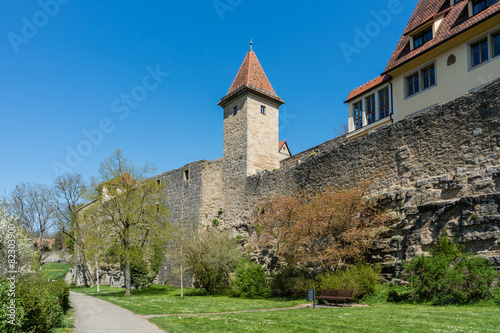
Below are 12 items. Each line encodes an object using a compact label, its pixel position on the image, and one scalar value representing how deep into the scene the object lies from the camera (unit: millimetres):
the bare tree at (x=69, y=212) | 37875
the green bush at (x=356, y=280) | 13258
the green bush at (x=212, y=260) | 20375
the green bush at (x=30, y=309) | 6930
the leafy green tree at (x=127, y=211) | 23469
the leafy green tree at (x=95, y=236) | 23484
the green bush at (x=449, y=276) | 10352
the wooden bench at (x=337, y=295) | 12453
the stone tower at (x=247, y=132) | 26688
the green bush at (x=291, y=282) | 15672
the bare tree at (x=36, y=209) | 38344
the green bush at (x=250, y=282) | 18219
